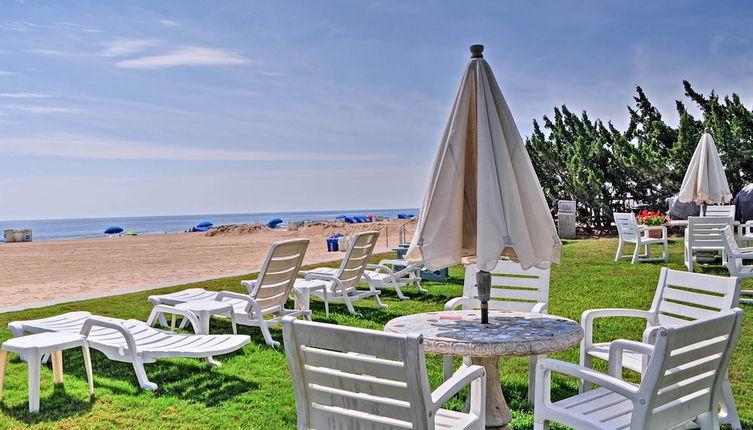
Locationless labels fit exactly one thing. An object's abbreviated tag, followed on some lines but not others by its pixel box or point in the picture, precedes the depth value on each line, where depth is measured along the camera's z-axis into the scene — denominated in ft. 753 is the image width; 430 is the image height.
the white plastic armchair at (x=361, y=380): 7.23
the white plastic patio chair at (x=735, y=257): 26.86
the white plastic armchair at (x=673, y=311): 12.10
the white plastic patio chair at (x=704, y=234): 34.01
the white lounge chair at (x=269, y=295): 20.21
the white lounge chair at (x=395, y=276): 29.32
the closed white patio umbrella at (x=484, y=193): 10.79
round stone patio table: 9.80
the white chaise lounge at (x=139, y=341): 14.96
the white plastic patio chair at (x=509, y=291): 15.49
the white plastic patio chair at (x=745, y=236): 36.73
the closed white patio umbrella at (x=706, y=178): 42.60
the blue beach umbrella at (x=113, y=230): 176.14
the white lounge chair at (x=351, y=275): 25.86
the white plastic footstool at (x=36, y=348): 13.51
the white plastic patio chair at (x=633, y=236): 40.14
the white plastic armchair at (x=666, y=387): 7.98
